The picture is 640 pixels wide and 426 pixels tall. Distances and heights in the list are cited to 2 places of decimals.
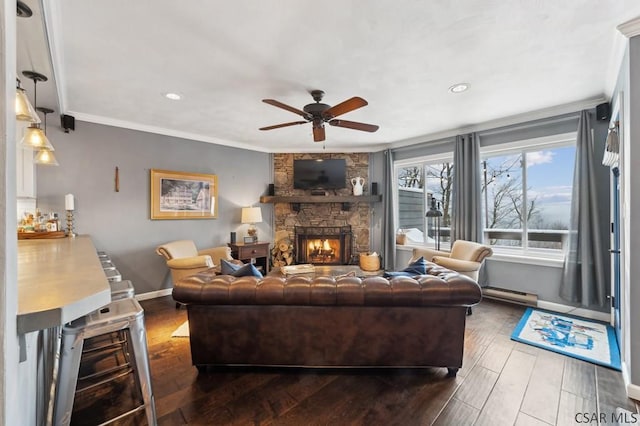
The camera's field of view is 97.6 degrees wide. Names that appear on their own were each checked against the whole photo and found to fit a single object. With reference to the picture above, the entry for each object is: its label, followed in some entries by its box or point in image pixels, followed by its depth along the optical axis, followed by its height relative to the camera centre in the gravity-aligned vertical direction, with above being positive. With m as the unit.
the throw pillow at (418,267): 2.35 -0.48
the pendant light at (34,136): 2.48 +0.70
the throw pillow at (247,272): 2.29 -0.49
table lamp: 5.12 -0.04
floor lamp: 4.52 -0.13
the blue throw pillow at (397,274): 2.27 -0.51
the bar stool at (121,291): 1.83 -0.51
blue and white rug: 2.48 -1.27
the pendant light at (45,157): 2.77 +0.57
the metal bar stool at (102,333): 1.34 -0.68
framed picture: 4.31 +0.30
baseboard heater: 3.72 -1.17
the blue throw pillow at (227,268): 2.49 -0.50
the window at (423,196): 4.97 +0.30
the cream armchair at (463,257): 3.52 -0.62
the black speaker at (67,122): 3.54 +1.18
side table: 4.79 -0.68
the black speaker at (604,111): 3.18 +1.14
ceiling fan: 2.66 +1.02
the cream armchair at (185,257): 3.68 -0.63
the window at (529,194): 3.72 +0.25
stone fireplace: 5.73 -0.05
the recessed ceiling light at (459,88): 2.89 +1.31
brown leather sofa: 2.01 -0.79
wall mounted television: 5.59 +0.78
